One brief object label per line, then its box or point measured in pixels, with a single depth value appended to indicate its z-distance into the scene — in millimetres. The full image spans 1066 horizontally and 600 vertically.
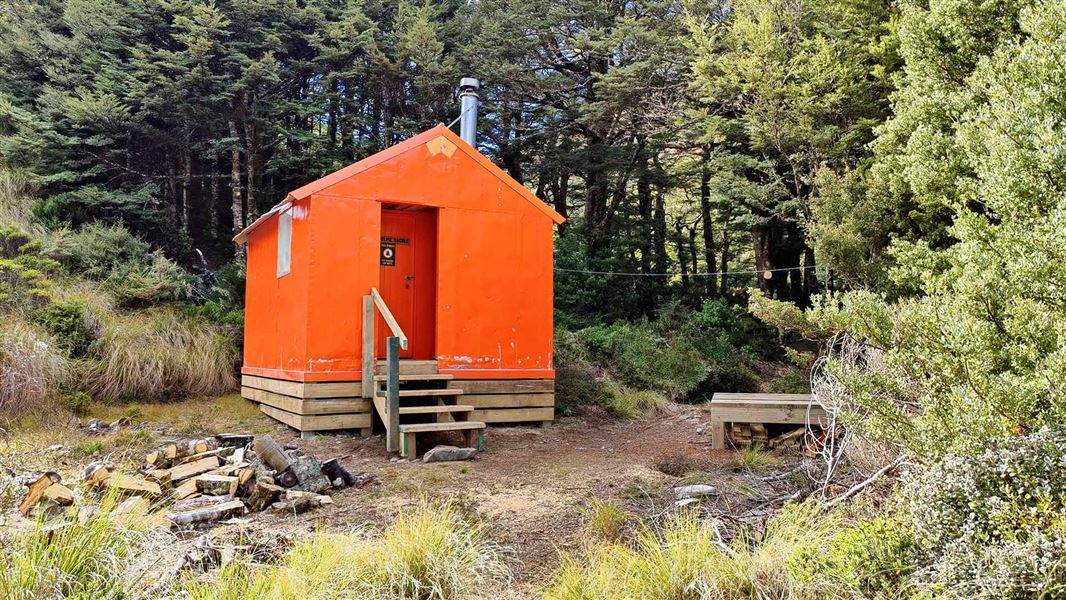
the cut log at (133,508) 2907
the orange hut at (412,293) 7062
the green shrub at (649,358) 11266
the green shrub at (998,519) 1946
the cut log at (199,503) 4180
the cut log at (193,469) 4824
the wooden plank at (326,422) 6863
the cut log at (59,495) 3854
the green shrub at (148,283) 10453
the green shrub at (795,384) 8875
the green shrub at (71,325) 8258
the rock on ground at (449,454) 6062
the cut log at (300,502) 4395
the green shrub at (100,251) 10828
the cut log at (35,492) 3804
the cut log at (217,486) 4562
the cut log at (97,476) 4379
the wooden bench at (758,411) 6094
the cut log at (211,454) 5195
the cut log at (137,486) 4203
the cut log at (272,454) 5027
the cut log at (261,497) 4434
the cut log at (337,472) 5066
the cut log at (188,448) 5391
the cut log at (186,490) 4438
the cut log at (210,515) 3938
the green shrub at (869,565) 2303
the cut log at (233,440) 5984
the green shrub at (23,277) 8688
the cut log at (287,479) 4867
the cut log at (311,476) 4840
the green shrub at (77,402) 7469
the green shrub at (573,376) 9586
